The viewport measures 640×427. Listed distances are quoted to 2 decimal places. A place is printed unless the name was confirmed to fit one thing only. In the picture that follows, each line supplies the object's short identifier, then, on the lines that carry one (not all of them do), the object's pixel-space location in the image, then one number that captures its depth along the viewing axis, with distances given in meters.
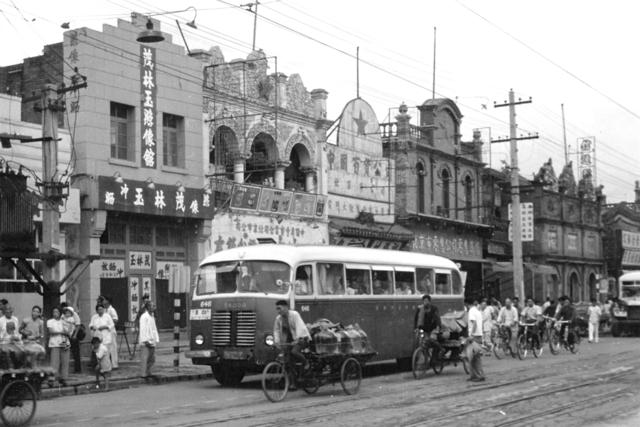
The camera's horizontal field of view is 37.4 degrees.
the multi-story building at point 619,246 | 69.69
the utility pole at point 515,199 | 37.16
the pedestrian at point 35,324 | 19.05
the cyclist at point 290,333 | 17.00
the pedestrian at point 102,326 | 20.45
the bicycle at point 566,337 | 29.61
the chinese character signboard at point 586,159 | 67.25
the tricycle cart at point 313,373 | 16.55
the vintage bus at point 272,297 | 18.78
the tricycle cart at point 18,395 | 13.45
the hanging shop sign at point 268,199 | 31.64
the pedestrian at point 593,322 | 38.12
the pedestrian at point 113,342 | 21.17
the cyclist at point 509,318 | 28.34
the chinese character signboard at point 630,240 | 70.50
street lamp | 21.17
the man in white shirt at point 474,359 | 19.44
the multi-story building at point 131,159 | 26.73
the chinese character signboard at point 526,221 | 51.88
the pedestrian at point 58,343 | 19.28
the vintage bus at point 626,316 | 43.47
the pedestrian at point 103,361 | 19.02
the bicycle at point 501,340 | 28.25
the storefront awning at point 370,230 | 37.69
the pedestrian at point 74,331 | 20.58
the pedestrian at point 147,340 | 20.58
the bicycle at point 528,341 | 27.27
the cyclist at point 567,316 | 29.83
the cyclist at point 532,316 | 27.84
